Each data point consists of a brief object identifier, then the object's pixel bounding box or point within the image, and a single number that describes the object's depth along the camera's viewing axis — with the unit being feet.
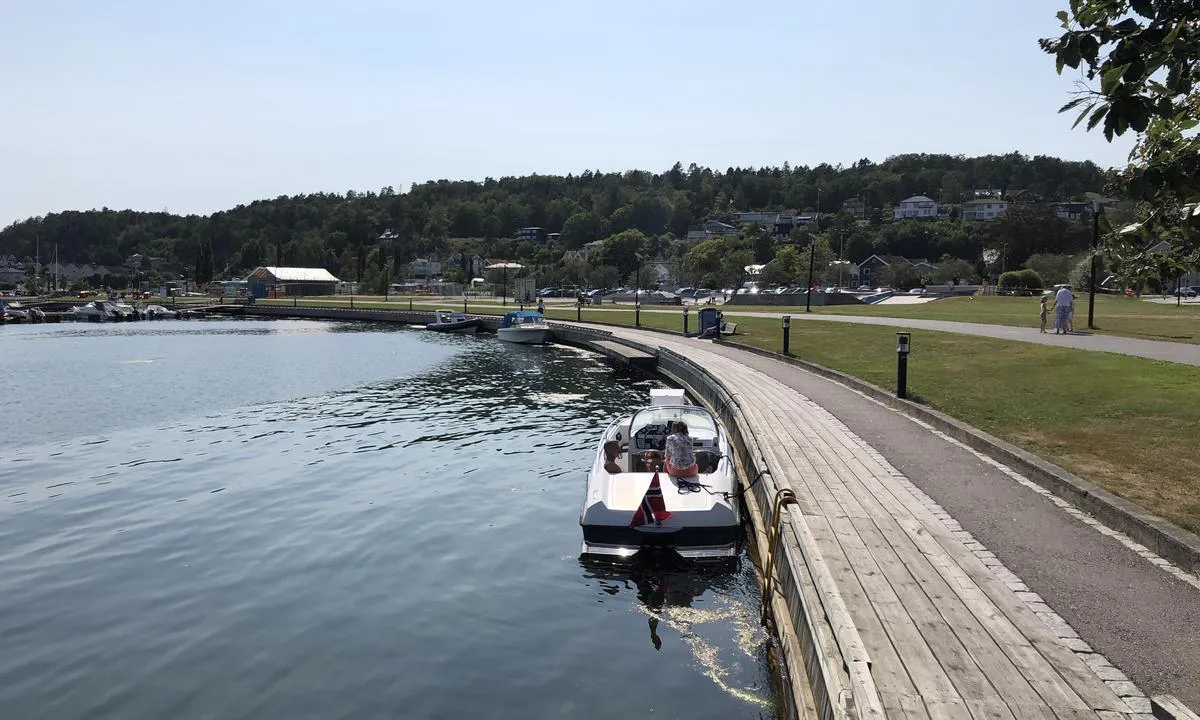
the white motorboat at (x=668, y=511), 49.52
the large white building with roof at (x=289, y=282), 536.01
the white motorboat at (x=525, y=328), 216.74
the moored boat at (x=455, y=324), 271.69
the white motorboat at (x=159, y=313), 384.68
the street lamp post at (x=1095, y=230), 115.52
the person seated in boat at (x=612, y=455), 57.16
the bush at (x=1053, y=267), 364.95
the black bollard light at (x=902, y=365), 74.23
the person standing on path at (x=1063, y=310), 123.24
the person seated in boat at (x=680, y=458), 54.39
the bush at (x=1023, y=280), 301.43
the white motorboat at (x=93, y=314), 363.97
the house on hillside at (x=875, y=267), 545.03
